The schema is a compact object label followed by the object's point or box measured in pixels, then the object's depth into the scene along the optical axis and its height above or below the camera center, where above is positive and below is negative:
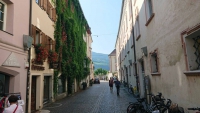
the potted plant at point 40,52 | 10.12 +1.46
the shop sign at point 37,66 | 9.55 +0.61
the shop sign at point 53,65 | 12.21 +0.77
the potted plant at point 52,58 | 12.08 +1.29
